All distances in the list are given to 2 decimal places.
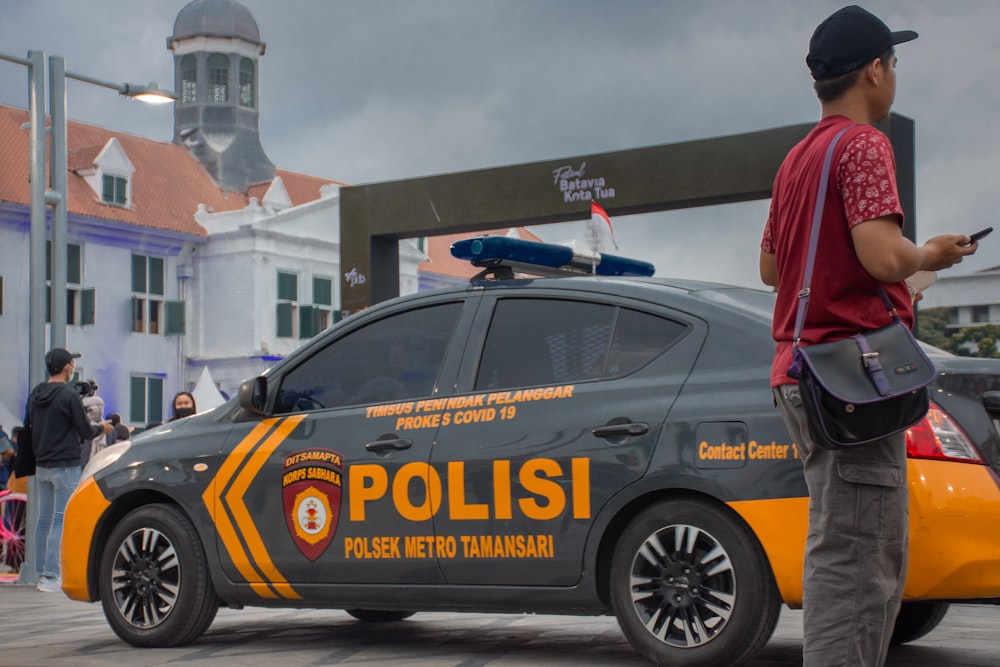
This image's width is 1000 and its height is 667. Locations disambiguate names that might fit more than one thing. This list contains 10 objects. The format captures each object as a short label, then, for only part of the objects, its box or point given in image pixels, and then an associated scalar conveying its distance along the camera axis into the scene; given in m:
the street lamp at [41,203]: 13.13
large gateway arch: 13.84
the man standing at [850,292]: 3.21
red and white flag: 10.45
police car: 5.10
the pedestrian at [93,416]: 14.88
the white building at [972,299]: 86.06
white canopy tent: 26.09
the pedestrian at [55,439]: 11.14
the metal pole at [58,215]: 13.49
